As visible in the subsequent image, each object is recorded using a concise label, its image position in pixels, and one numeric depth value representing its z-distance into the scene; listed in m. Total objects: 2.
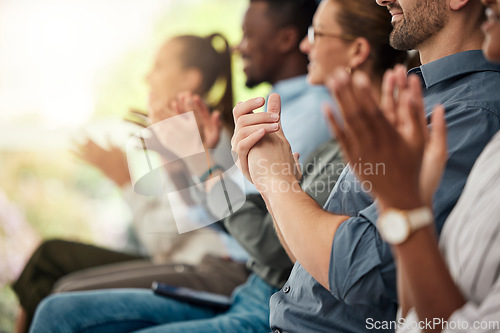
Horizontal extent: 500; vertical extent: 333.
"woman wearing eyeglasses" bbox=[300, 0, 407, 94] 2.81
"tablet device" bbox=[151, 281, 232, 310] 3.13
